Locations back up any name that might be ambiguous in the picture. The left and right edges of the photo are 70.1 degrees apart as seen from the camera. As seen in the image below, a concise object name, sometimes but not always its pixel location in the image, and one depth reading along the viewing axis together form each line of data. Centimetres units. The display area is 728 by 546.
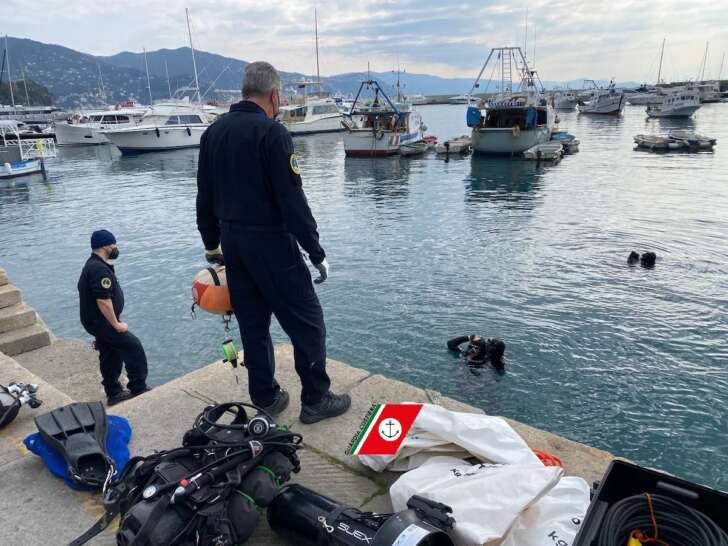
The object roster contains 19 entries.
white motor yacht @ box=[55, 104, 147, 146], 5009
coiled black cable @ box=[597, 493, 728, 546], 169
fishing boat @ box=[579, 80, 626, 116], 7244
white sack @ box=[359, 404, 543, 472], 250
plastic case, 177
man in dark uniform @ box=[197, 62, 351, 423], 280
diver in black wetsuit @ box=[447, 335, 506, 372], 645
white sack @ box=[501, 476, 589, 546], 199
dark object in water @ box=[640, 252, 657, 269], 1034
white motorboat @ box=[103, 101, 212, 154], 4178
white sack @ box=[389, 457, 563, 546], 199
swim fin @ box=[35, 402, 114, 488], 264
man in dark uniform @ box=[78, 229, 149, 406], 464
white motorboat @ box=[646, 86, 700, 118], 5800
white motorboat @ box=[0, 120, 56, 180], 2839
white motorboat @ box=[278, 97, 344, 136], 5753
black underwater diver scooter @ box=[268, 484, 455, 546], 187
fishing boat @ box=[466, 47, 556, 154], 2995
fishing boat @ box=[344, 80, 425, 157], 3278
